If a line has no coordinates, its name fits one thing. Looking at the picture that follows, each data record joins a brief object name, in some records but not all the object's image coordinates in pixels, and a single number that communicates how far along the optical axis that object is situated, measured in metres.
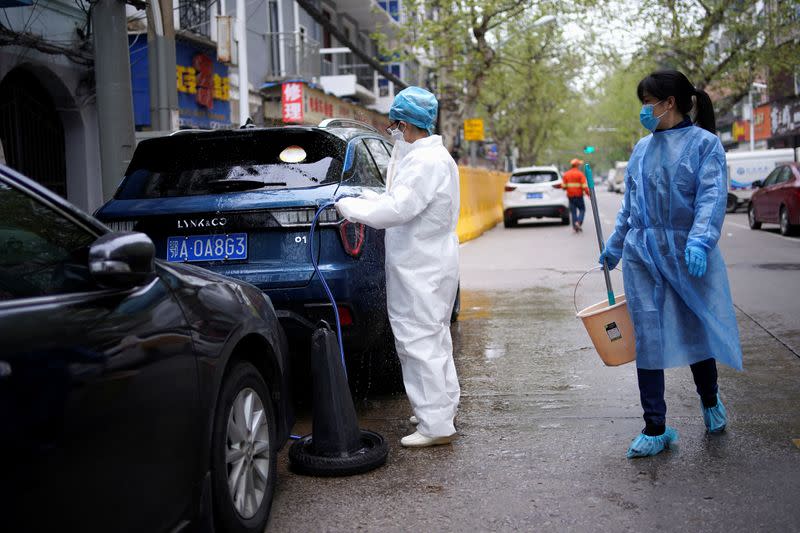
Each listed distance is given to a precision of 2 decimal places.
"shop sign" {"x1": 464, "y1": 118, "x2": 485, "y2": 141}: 31.08
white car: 24.42
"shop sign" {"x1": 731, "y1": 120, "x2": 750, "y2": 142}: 56.44
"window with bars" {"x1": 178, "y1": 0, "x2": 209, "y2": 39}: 17.98
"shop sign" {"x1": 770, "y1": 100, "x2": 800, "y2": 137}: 41.56
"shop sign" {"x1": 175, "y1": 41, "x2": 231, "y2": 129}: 17.97
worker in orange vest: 21.08
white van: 27.72
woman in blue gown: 4.21
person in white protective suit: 4.42
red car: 18.22
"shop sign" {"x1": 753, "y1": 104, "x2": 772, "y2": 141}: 46.66
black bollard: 4.14
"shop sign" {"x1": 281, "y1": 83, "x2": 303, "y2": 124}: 22.36
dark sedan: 2.10
